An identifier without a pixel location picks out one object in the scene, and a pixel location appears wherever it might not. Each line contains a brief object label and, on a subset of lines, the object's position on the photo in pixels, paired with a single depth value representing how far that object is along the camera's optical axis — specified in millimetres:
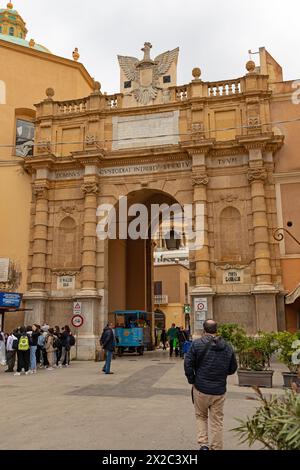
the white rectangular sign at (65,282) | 21766
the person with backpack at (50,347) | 17047
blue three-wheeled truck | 22156
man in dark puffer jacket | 5500
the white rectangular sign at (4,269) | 22250
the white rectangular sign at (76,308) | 19844
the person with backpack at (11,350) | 15594
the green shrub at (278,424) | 3793
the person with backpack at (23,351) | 15273
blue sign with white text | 18836
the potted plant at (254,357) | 11688
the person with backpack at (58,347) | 17469
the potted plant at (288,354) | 10719
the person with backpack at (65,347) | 17500
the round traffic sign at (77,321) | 19219
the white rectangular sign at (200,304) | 19312
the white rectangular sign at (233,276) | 20047
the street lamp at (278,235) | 19441
